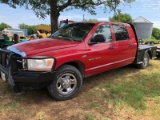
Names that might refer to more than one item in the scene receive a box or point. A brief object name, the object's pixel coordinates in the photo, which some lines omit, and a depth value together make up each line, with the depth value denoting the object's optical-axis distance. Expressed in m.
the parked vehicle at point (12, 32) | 23.05
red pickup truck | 3.63
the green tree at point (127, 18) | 33.69
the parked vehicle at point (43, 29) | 26.94
